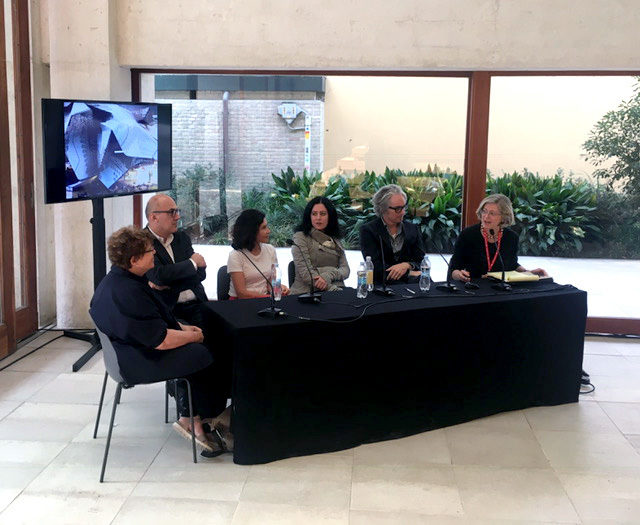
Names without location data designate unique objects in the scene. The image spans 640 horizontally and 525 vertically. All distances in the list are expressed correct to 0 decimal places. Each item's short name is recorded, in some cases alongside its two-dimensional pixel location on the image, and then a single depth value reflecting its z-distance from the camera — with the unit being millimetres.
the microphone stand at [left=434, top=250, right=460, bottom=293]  5012
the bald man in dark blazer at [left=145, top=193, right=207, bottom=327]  4863
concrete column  6383
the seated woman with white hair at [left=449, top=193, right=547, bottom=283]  5551
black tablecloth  4086
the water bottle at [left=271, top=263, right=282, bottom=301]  4418
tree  6722
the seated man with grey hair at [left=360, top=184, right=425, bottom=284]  5730
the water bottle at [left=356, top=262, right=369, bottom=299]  4773
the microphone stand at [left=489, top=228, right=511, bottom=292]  5062
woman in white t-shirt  5191
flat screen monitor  5254
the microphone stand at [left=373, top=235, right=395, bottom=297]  4859
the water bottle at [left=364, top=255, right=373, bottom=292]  4929
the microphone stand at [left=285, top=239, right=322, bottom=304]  4598
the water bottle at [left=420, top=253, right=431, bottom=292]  5008
